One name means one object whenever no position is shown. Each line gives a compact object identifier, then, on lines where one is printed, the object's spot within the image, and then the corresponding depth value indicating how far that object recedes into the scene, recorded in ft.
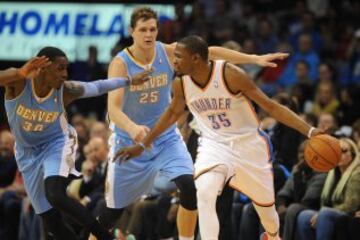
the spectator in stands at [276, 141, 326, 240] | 45.71
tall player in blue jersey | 40.25
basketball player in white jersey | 36.17
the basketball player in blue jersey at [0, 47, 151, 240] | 37.52
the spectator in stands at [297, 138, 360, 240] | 43.56
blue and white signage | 71.19
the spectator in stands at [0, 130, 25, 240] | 55.48
